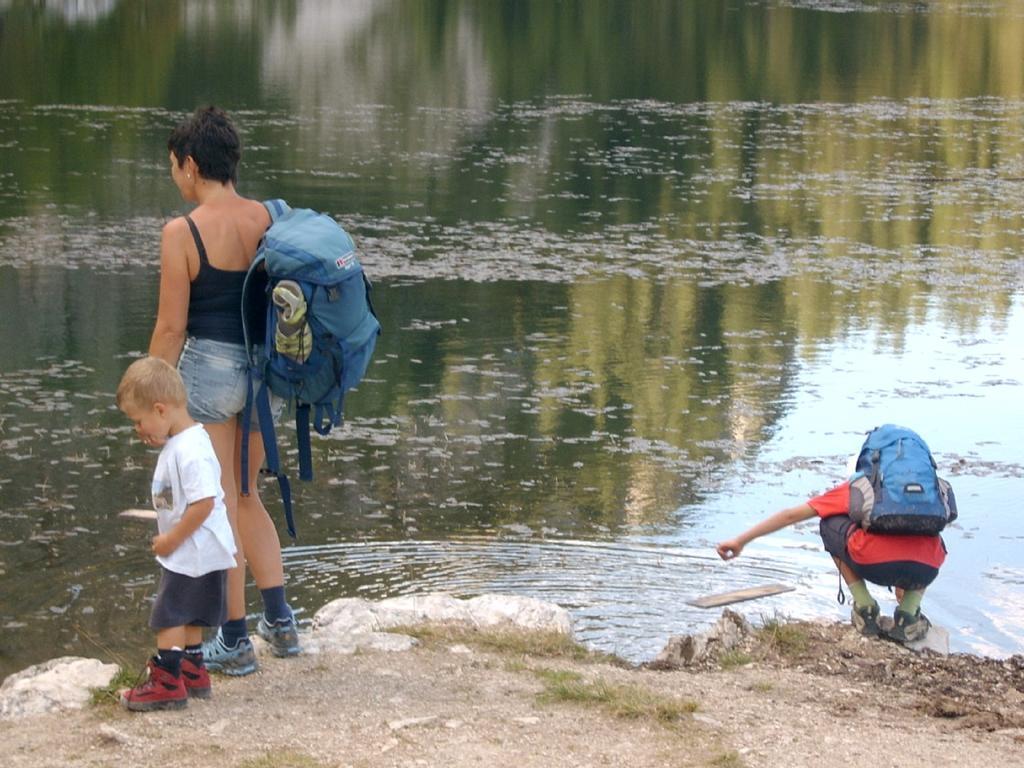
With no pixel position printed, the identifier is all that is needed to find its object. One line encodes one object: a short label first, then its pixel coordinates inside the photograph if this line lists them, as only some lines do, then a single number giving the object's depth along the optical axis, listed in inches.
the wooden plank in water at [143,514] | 418.9
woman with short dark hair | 428.5
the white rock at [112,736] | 393.7
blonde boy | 403.5
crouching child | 493.4
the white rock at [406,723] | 403.5
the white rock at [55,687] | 433.7
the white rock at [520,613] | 521.7
